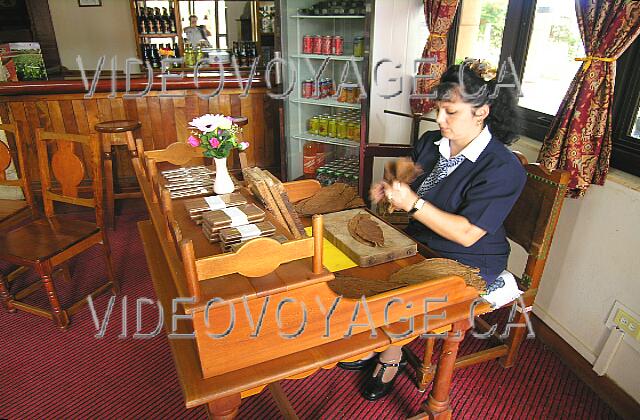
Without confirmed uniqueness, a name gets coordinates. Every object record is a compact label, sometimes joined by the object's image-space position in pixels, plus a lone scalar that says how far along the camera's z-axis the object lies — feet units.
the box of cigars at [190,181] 4.99
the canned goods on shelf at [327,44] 10.57
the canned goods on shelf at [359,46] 10.14
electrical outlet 5.46
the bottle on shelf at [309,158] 11.94
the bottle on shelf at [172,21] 19.29
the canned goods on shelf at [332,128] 11.24
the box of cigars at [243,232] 3.59
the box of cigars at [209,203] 4.30
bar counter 10.78
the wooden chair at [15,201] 7.64
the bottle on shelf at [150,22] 19.52
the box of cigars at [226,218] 3.81
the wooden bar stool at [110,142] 10.23
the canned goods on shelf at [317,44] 10.63
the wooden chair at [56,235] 6.89
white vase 5.01
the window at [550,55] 6.76
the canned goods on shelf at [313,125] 11.58
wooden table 3.07
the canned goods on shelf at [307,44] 10.73
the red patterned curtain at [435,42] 8.89
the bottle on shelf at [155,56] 19.95
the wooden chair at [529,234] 5.08
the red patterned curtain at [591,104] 5.24
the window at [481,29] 8.45
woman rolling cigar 4.54
